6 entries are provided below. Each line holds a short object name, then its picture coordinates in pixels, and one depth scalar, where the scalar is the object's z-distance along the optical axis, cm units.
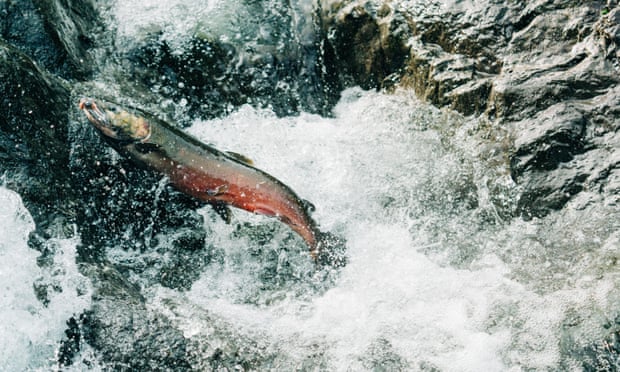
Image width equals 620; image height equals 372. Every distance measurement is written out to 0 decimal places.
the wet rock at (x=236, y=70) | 1012
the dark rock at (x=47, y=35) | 877
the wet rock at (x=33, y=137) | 699
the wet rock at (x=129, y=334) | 611
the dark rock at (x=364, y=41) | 982
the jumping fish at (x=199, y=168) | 777
